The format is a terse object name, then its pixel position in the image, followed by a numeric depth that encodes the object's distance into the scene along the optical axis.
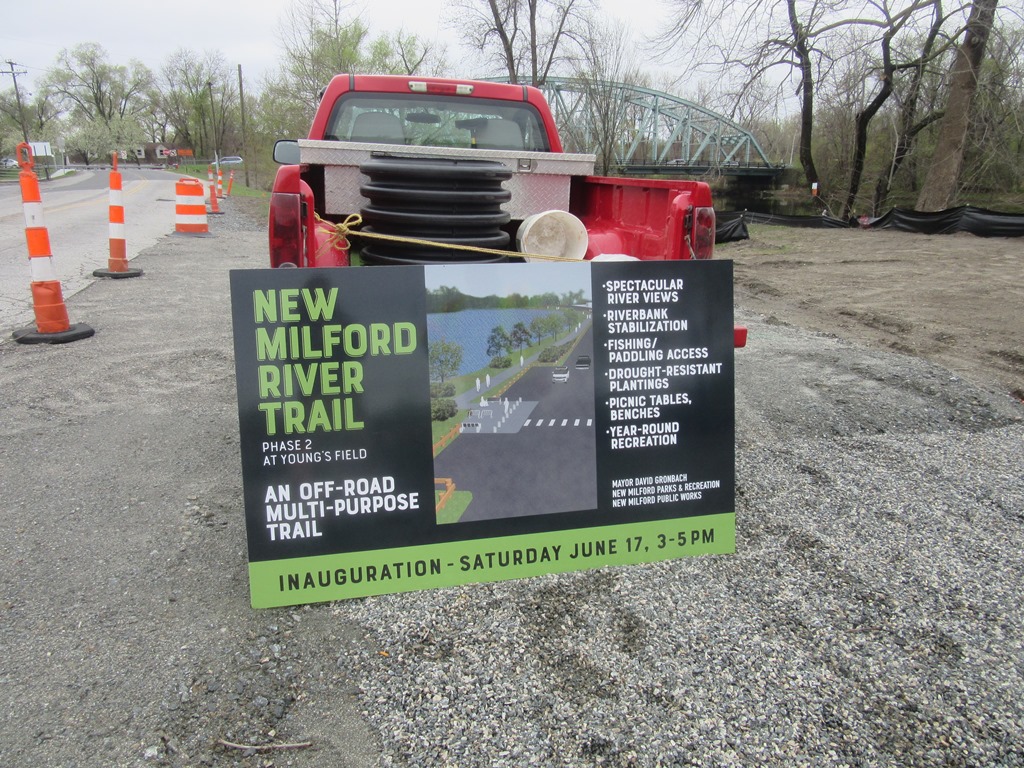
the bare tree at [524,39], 28.80
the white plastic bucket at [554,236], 3.50
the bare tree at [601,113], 23.95
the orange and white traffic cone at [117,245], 9.20
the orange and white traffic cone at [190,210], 15.30
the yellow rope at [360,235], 3.10
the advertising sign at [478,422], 2.58
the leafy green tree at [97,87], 95.44
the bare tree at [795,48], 21.05
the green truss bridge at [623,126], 24.12
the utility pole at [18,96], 73.40
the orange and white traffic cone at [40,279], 6.17
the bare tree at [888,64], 20.27
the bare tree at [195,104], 79.81
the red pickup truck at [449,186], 3.29
